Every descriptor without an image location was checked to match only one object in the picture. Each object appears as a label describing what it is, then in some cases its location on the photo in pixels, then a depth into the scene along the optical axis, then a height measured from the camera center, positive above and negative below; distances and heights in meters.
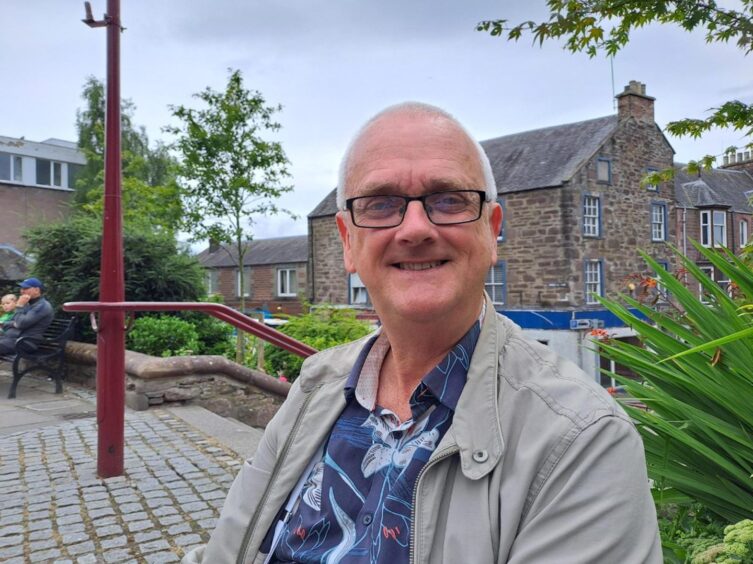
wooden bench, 8.03 -0.83
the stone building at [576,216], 22.25 +2.49
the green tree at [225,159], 17.33 +3.46
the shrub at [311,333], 9.12 -0.68
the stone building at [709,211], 29.09 +3.33
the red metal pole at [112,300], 4.62 -0.09
